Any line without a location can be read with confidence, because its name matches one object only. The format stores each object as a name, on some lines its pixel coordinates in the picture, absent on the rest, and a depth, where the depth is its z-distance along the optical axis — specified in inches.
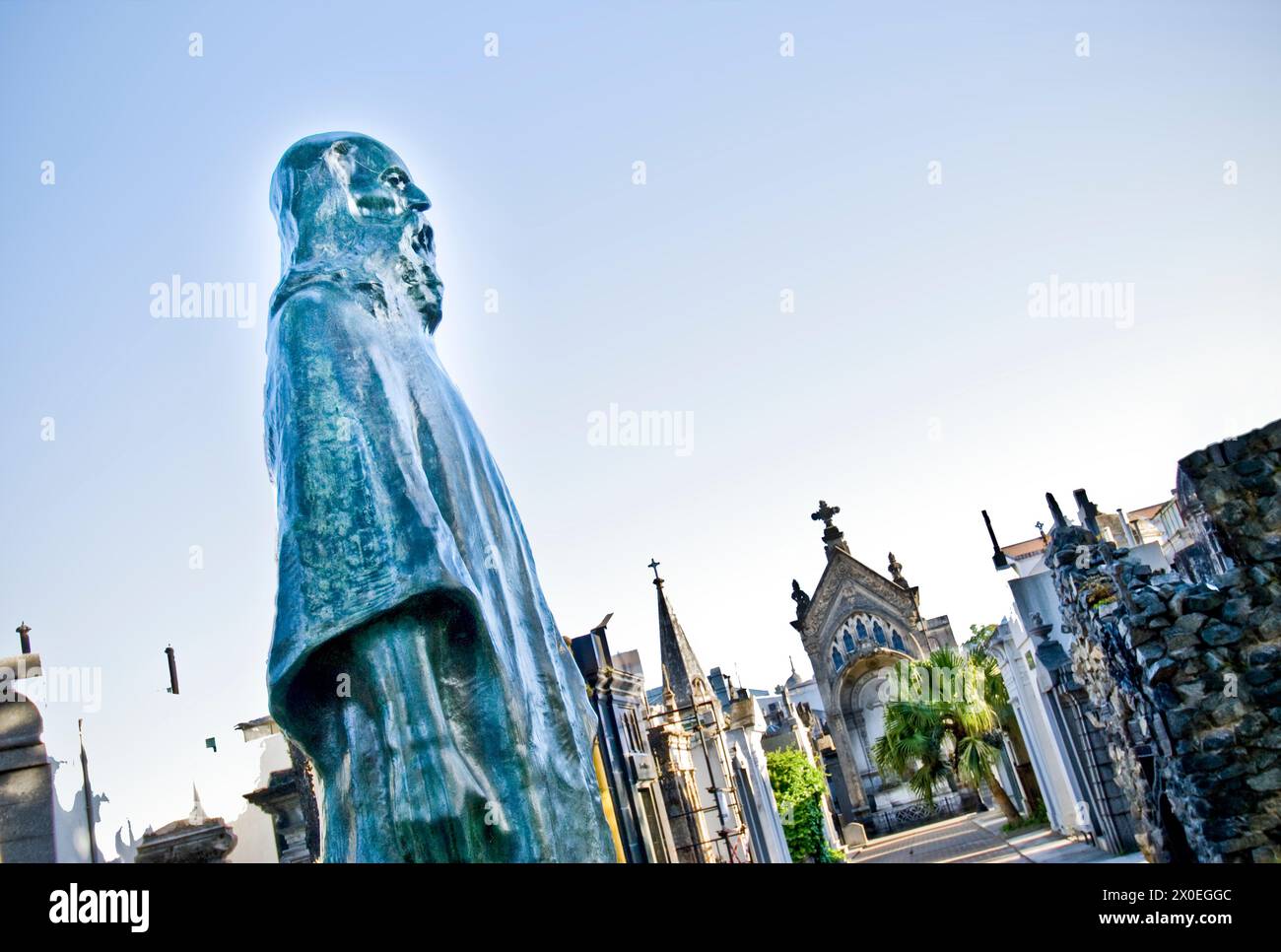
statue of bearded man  96.3
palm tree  1209.1
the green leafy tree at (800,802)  1357.0
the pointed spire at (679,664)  1235.2
